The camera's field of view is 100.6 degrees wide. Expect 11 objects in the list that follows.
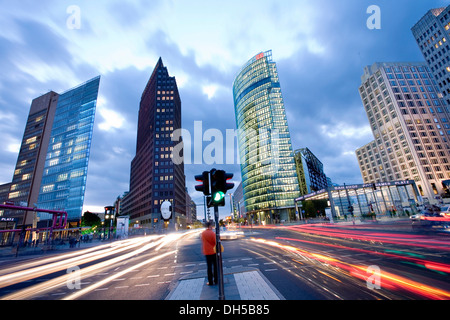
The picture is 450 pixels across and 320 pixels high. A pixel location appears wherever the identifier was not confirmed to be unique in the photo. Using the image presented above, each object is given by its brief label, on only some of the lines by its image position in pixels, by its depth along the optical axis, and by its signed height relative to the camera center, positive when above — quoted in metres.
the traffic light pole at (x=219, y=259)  4.42 -1.00
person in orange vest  6.42 -1.06
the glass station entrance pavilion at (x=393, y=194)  42.19 +3.57
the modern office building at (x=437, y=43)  65.69 +55.41
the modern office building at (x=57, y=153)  75.69 +33.22
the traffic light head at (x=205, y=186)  5.14 +0.87
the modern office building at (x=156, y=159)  83.21 +31.01
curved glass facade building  91.62 +34.45
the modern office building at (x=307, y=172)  114.19 +24.68
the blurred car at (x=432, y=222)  17.44 -2.38
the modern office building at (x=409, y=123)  71.12 +31.47
